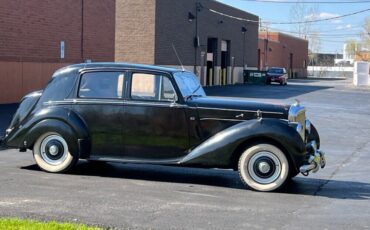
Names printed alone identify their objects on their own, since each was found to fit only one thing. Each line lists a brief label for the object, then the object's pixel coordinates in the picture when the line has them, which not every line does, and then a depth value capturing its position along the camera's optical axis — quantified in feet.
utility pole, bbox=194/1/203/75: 150.20
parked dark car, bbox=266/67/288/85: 193.57
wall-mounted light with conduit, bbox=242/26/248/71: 196.65
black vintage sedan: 27.76
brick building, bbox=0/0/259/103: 74.08
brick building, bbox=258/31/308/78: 254.06
